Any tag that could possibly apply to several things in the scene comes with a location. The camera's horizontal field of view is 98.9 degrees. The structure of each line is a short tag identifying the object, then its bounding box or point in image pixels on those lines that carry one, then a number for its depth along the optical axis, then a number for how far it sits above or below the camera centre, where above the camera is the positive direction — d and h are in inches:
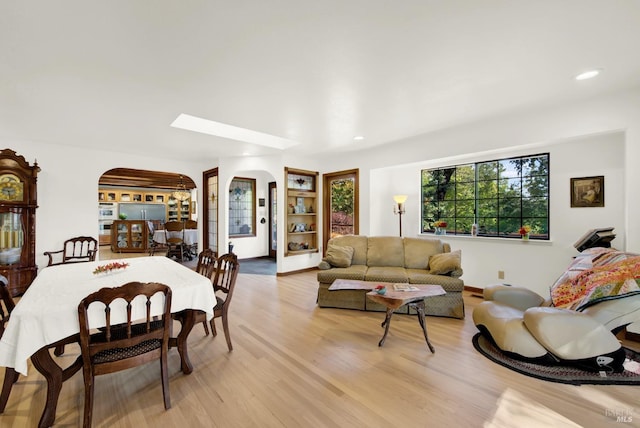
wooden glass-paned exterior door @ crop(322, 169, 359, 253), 224.1 +7.4
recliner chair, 83.7 -37.5
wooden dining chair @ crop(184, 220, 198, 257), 288.4 -35.0
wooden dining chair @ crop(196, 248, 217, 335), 111.0 -20.8
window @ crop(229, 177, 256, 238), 297.3 +7.1
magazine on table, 113.4 -31.9
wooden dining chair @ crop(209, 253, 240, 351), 101.0 -28.0
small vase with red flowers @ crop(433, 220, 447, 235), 187.8 -10.8
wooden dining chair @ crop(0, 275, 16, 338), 74.6 -23.1
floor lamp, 194.2 +5.5
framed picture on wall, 131.9 +9.1
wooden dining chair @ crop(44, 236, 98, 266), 163.3 -23.6
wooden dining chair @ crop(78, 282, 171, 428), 63.4 -31.8
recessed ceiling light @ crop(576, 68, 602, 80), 95.2 +48.2
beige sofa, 135.8 -32.2
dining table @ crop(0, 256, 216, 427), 60.5 -24.0
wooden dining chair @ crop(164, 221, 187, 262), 277.3 -21.9
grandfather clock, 157.3 -2.5
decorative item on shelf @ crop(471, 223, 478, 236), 175.0 -12.2
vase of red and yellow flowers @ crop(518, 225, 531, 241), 152.1 -12.1
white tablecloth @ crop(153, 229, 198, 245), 294.0 -24.7
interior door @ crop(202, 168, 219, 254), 242.8 +1.5
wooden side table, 101.9 -33.2
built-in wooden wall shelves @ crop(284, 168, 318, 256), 231.8 +0.7
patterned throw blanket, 83.4 -22.9
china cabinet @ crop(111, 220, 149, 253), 353.1 -27.9
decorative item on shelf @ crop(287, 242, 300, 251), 233.6 -28.6
